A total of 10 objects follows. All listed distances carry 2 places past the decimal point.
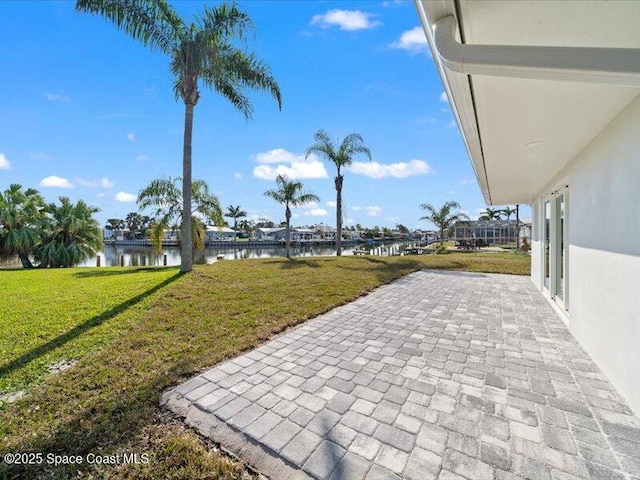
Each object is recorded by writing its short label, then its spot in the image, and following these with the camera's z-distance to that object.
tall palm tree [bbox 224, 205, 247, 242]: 60.72
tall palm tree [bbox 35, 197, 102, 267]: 14.91
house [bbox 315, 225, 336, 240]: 67.69
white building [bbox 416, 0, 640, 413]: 1.50
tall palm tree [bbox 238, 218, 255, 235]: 65.50
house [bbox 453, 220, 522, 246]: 35.16
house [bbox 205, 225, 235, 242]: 51.06
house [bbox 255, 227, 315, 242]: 63.89
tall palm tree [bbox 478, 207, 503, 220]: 38.91
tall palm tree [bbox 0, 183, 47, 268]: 13.69
